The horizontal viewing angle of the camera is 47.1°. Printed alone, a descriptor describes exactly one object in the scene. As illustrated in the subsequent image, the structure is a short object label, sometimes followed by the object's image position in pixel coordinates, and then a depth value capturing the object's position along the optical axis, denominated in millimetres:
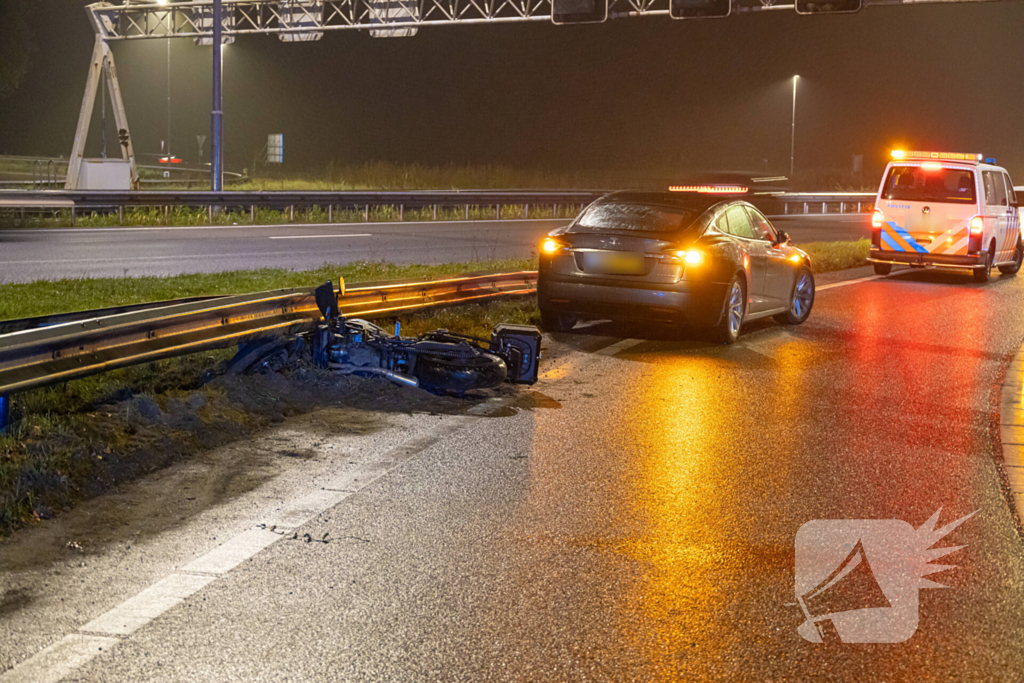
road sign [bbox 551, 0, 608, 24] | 27719
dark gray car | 10930
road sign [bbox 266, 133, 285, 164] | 42656
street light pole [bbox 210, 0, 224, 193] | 30138
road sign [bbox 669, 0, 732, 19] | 26781
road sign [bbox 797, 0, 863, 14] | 26500
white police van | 18719
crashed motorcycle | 8461
